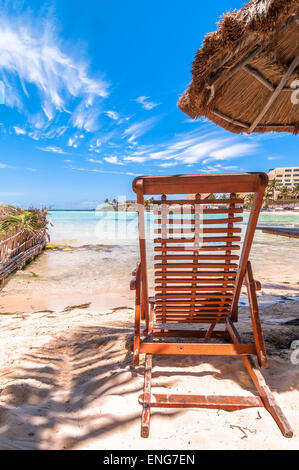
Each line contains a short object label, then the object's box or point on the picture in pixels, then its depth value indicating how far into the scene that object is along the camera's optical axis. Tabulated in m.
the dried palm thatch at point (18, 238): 7.10
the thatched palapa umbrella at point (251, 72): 1.88
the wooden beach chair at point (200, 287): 1.76
